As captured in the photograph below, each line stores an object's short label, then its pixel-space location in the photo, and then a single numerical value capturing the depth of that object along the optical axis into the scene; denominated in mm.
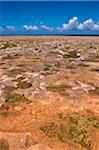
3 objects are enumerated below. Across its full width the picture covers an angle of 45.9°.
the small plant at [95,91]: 8618
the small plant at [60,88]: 8544
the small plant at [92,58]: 15311
